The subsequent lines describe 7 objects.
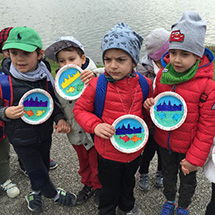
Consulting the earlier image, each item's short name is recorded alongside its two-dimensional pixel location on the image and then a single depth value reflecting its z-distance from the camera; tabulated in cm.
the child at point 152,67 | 225
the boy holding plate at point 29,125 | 193
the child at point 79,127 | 212
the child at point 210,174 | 190
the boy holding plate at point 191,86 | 174
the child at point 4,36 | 247
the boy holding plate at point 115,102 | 175
